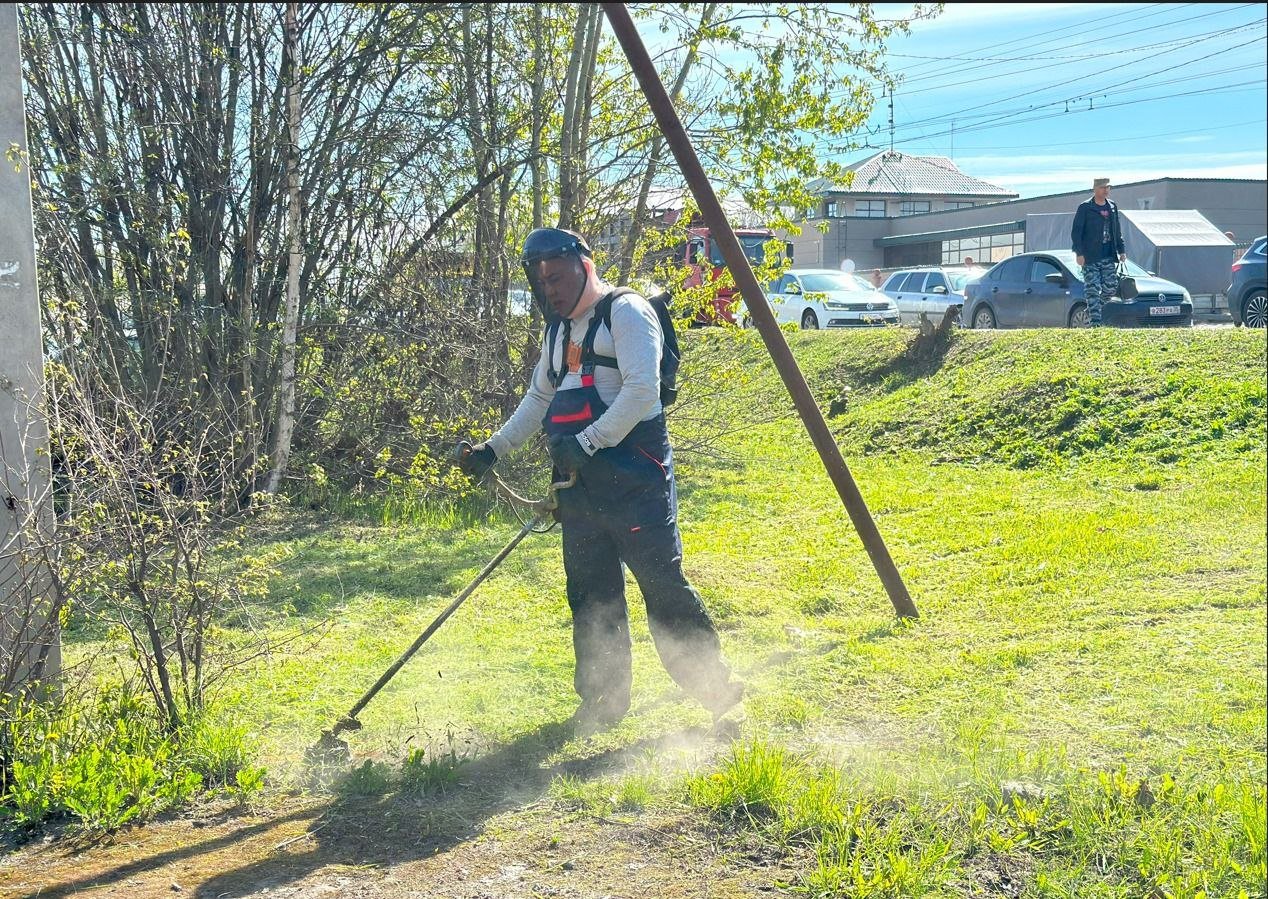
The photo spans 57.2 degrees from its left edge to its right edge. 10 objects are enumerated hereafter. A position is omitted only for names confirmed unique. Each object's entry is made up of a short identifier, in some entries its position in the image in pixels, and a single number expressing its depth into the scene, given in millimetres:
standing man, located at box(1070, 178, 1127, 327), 13539
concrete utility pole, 3965
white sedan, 20984
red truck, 10086
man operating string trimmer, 4348
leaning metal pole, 5121
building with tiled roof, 50803
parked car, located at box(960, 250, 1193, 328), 16016
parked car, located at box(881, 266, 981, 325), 23750
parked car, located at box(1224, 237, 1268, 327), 15648
